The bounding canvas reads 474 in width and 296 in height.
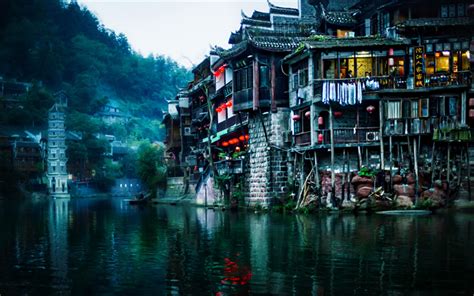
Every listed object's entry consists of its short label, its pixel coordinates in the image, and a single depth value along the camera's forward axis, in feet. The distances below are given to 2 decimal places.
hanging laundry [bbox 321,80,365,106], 125.70
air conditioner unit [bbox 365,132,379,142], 125.39
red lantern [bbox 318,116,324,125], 130.00
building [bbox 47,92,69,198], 351.46
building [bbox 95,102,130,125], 472.03
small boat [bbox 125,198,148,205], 226.89
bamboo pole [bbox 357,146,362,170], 123.65
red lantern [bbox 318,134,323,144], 128.18
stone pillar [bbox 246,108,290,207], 139.03
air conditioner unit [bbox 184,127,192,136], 238.48
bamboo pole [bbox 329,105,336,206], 124.57
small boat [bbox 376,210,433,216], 110.63
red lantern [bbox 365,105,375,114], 125.90
